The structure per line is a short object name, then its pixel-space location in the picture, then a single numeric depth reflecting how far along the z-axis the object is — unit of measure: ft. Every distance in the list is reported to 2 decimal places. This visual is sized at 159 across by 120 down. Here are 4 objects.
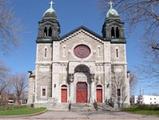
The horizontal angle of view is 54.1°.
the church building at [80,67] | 80.38
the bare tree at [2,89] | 128.59
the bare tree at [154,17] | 27.20
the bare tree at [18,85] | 179.54
